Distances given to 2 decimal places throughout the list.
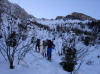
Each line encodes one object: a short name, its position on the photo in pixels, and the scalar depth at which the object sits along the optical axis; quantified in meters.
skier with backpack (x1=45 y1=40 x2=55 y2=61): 5.71
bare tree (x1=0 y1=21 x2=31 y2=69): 3.27
